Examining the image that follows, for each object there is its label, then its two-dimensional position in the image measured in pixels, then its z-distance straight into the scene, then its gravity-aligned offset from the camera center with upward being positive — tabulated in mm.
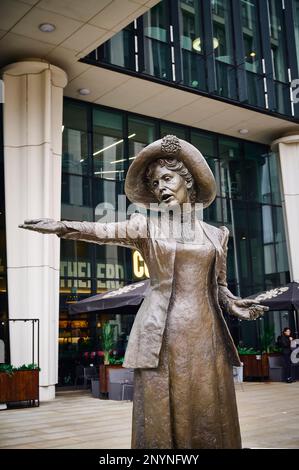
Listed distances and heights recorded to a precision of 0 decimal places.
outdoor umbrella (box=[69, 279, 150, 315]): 11969 +783
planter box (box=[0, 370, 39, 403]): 11281 -1012
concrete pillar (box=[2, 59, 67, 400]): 13055 +3509
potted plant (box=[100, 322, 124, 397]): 13115 -672
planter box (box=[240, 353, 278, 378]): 16688 -1123
